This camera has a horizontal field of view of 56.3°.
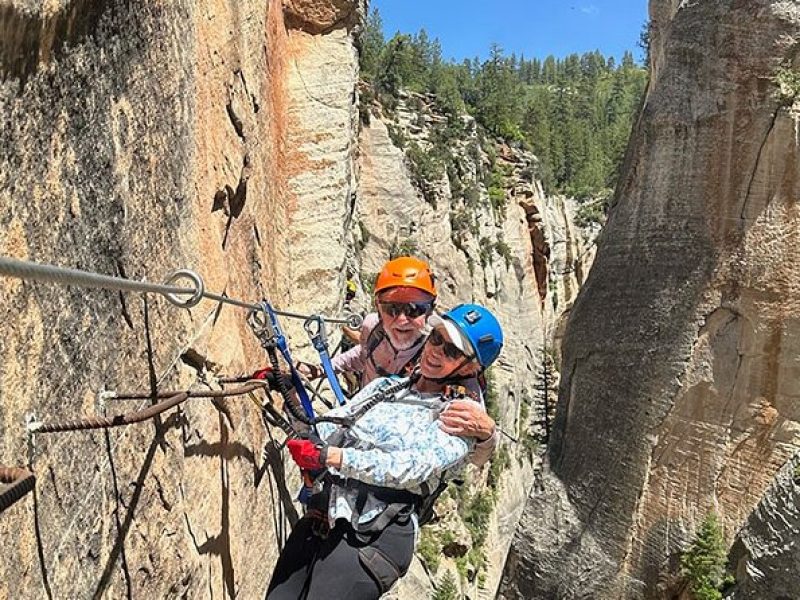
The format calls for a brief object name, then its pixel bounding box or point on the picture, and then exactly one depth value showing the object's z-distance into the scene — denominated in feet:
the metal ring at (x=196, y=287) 7.51
